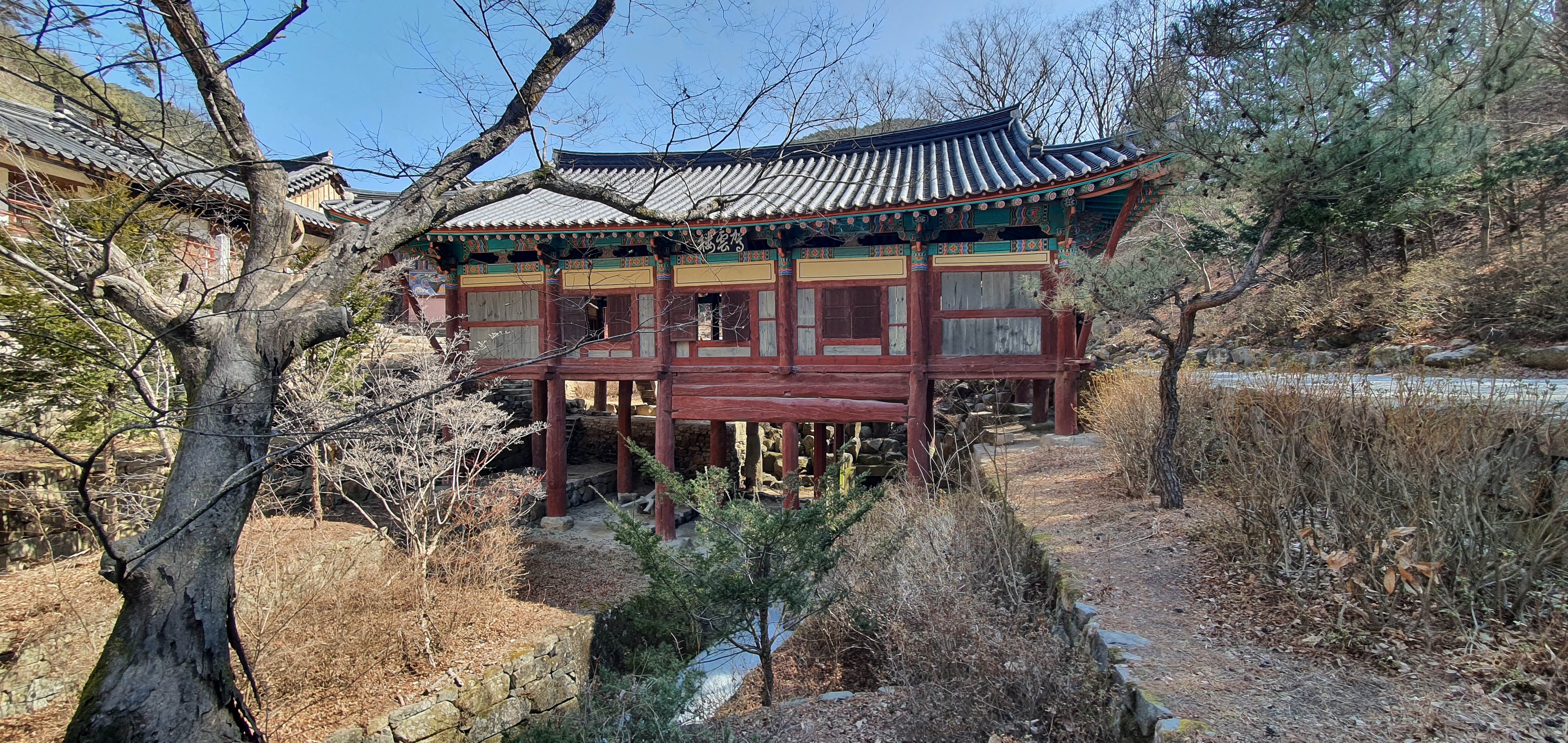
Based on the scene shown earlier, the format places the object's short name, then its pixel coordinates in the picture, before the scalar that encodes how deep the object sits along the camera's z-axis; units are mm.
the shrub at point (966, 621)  3391
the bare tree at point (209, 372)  2648
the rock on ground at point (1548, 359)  8094
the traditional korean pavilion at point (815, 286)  7953
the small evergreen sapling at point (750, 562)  4344
